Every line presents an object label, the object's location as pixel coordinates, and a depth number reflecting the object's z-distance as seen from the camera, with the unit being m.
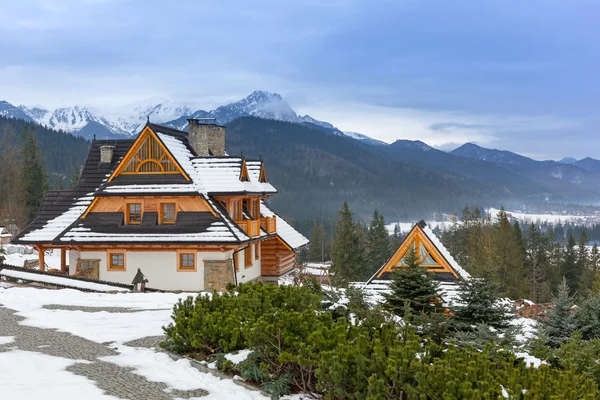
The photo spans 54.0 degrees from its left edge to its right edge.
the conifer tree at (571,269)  71.19
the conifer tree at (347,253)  63.75
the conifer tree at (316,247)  102.56
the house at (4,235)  53.94
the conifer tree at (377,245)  74.44
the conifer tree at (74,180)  73.31
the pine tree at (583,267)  65.38
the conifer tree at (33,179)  73.31
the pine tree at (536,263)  60.78
